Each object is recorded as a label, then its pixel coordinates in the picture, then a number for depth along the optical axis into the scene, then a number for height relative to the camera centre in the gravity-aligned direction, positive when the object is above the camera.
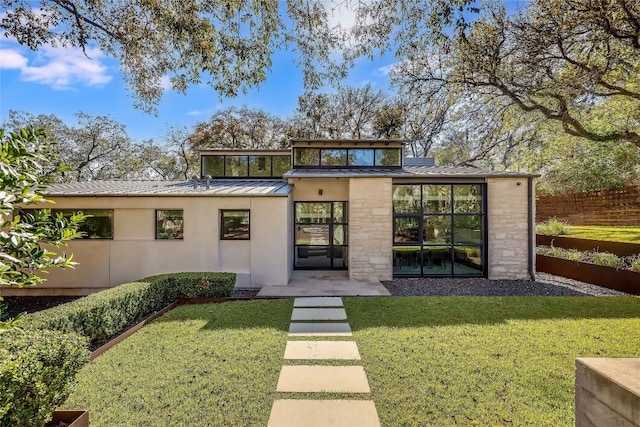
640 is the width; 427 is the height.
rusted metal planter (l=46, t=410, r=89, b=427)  3.01 -1.98
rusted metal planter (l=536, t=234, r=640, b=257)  9.87 -1.04
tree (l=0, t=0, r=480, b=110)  5.14 +3.45
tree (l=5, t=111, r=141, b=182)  22.16 +5.44
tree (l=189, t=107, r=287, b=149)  24.80 +7.05
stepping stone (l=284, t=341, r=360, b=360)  4.70 -2.13
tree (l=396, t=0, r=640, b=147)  7.68 +4.58
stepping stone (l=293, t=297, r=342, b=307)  7.30 -2.08
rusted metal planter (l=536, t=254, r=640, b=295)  8.34 -1.75
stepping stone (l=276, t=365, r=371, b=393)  3.84 -2.14
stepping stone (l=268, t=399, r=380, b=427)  3.20 -2.14
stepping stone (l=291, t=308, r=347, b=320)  6.43 -2.10
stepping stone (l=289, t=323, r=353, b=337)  5.57 -2.11
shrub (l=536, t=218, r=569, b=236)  14.25 -0.60
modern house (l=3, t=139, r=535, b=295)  9.41 -0.35
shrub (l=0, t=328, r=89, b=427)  2.47 -1.38
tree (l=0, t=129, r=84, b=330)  2.17 +0.00
